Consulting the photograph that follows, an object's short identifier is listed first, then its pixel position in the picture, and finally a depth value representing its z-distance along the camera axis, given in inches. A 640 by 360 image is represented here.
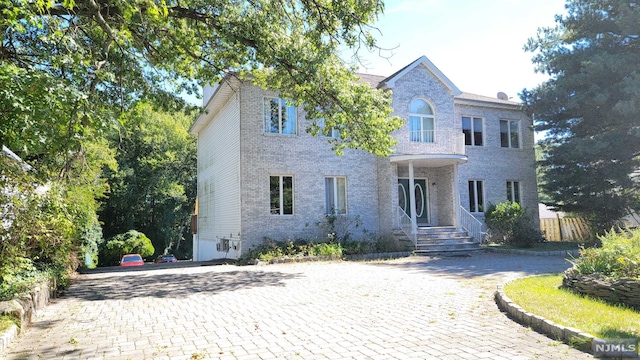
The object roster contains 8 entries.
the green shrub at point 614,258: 278.4
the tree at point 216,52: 346.5
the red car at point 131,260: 975.8
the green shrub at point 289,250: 600.7
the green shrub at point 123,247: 1170.0
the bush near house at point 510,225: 709.9
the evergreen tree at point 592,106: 706.8
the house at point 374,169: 658.2
